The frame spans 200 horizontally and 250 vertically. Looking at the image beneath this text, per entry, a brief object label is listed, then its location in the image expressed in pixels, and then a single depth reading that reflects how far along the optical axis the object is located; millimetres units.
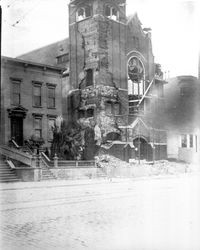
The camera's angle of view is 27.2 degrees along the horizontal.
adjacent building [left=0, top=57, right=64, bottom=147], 23125
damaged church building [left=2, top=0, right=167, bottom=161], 28938
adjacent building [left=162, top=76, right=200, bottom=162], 18105
